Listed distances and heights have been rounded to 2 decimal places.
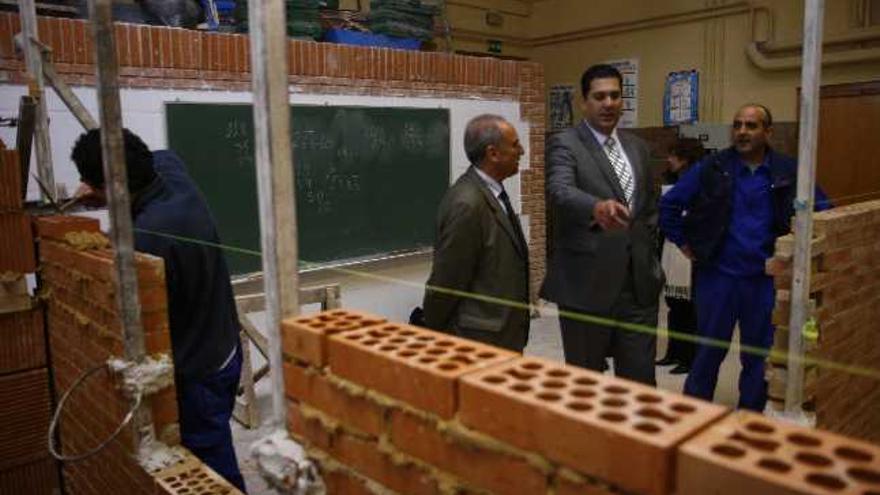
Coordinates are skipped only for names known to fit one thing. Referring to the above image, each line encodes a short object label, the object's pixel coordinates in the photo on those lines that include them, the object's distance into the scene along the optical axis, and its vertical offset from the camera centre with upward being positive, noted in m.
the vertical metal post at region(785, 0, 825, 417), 2.05 -0.10
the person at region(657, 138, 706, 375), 4.70 -0.89
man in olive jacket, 2.50 -0.32
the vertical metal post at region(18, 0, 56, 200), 3.15 +0.38
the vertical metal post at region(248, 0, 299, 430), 1.35 +0.03
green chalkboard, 4.36 -0.03
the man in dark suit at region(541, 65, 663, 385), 2.69 -0.34
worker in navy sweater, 2.31 -0.42
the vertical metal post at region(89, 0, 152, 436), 1.88 -0.01
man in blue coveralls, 3.10 -0.32
